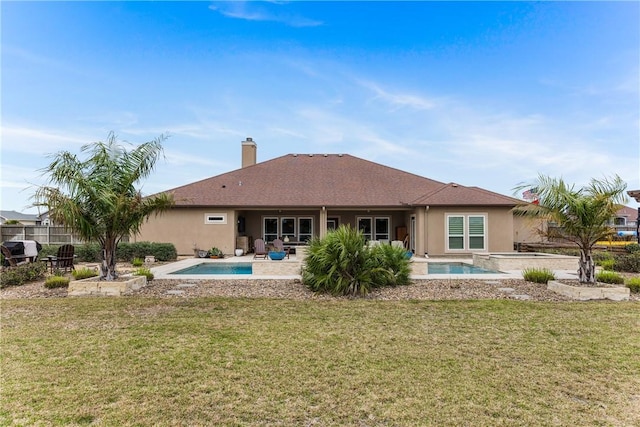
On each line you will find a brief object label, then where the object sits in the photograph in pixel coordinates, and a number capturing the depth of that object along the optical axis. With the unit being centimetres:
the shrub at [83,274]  1041
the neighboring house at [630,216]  4122
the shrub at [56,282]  980
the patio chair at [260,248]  1759
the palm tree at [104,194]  929
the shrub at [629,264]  1345
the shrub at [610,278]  992
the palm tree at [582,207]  906
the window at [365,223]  2305
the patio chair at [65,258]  1265
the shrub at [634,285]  940
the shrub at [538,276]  1066
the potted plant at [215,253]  1933
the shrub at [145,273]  1092
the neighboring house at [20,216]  4419
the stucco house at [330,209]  1942
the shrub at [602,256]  1563
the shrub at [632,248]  1658
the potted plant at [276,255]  1590
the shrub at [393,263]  1008
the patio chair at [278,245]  1937
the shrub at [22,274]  1032
